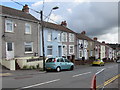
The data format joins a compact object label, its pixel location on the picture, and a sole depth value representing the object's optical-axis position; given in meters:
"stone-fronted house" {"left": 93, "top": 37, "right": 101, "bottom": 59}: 55.76
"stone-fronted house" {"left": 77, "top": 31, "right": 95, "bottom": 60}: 42.26
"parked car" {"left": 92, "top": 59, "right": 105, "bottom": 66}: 34.16
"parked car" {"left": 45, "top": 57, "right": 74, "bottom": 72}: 19.11
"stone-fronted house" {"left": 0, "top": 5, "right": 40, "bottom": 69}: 21.56
